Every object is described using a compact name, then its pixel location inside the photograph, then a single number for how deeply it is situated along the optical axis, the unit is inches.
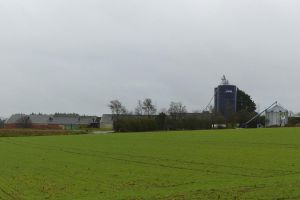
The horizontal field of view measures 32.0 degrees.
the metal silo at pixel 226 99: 7252.5
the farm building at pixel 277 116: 6560.0
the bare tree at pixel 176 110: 6810.5
